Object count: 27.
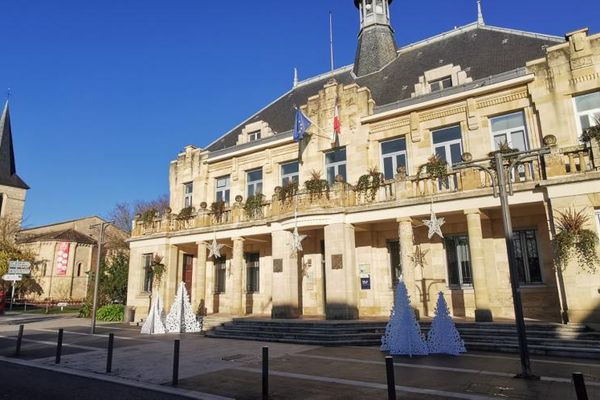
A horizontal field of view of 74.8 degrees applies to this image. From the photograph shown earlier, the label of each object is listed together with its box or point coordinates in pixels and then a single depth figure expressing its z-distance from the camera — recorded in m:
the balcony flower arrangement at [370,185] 16.67
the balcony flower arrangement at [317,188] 17.28
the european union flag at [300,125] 18.98
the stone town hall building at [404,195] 14.30
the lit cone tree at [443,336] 11.48
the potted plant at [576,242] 11.94
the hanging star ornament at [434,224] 14.14
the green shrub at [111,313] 24.12
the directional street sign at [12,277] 24.09
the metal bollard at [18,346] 12.43
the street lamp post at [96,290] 18.12
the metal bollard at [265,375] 7.28
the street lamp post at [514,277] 8.45
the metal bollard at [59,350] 11.24
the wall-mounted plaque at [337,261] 16.31
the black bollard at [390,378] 5.91
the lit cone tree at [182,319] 17.75
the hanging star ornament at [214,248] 20.03
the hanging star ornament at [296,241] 16.64
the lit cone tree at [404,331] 11.30
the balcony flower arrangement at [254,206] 19.64
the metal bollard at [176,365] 8.62
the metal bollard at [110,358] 9.91
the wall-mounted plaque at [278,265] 17.72
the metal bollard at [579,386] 4.57
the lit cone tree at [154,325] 17.55
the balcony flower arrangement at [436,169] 15.23
